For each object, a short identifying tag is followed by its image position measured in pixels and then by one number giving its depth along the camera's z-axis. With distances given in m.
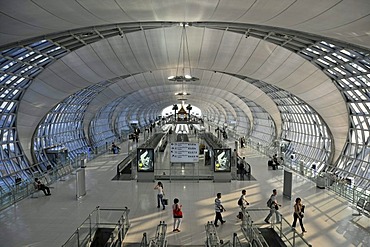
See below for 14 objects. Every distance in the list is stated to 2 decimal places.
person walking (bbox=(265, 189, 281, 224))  10.42
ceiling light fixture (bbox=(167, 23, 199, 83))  24.61
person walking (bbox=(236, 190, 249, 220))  11.91
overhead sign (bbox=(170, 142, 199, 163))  19.05
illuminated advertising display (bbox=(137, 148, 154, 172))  19.11
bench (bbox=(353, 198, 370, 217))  12.57
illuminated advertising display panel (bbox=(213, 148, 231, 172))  18.84
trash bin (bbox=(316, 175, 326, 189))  17.13
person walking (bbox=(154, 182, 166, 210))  13.60
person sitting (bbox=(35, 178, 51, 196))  15.58
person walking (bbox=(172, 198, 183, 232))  11.12
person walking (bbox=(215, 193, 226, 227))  11.50
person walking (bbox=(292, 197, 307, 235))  10.85
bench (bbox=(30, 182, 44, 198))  15.83
